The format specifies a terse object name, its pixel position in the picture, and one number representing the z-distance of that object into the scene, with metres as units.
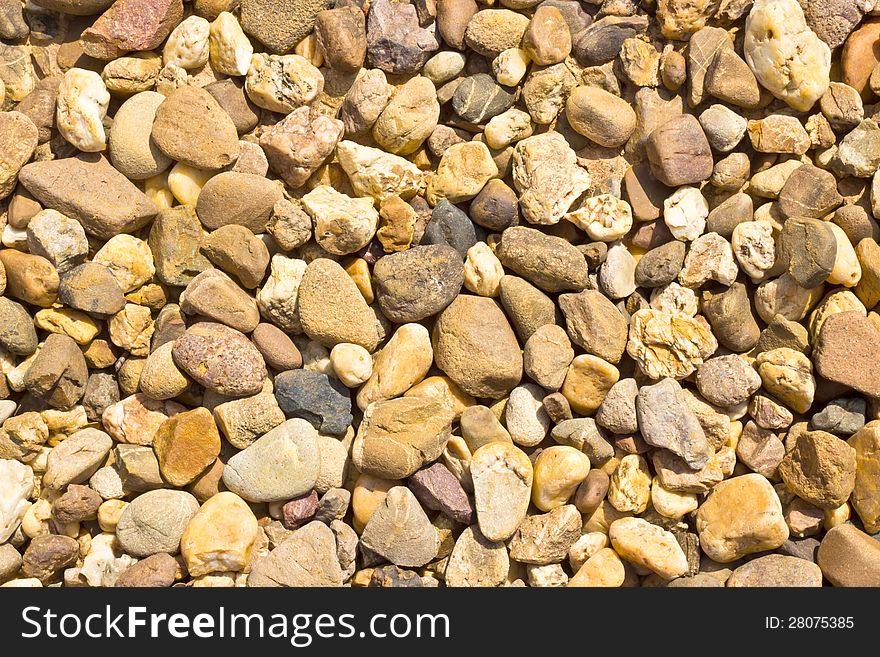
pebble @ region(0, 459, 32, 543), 0.61
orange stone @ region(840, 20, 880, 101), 0.62
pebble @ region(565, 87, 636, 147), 0.62
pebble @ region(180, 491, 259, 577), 0.60
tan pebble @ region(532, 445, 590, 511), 0.60
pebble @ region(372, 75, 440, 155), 0.62
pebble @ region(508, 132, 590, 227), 0.62
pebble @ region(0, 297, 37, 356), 0.61
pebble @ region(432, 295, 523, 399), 0.61
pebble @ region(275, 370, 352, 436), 0.61
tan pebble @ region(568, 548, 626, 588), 0.60
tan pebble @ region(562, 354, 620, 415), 0.61
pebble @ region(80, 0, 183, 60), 0.63
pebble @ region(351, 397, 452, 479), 0.60
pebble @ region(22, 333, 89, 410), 0.61
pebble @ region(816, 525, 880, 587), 0.59
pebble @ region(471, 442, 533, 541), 0.60
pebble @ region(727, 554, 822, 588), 0.59
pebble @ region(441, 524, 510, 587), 0.60
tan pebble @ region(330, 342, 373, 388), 0.61
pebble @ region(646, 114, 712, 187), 0.61
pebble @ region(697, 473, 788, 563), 0.60
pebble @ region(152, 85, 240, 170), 0.62
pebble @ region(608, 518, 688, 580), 0.60
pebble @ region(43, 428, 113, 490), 0.61
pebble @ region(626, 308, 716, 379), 0.61
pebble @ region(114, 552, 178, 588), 0.60
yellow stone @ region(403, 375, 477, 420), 0.62
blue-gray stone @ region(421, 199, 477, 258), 0.62
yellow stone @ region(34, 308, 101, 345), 0.62
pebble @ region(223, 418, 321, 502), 0.61
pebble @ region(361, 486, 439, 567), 0.60
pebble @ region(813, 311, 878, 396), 0.60
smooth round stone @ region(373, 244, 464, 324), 0.61
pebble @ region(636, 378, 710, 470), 0.60
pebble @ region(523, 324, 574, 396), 0.61
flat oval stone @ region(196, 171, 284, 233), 0.62
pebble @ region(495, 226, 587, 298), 0.62
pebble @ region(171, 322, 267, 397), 0.61
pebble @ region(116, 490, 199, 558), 0.60
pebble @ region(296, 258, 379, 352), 0.61
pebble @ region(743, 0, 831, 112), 0.61
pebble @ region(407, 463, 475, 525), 0.60
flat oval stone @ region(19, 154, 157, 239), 0.62
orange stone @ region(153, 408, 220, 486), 0.61
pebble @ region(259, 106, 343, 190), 0.62
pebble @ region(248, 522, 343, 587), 0.60
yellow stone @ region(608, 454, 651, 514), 0.60
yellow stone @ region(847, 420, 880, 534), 0.60
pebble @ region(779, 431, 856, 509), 0.59
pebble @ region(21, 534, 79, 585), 0.61
